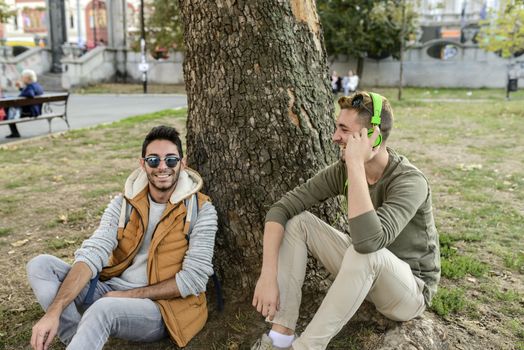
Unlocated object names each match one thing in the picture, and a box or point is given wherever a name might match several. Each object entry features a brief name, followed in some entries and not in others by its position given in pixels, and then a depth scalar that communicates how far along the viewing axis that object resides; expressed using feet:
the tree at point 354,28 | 96.32
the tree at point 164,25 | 100.48
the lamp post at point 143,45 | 87.45
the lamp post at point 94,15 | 125.71
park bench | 33.26
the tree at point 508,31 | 64.75
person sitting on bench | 36.45
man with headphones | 8.20
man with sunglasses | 9.41
